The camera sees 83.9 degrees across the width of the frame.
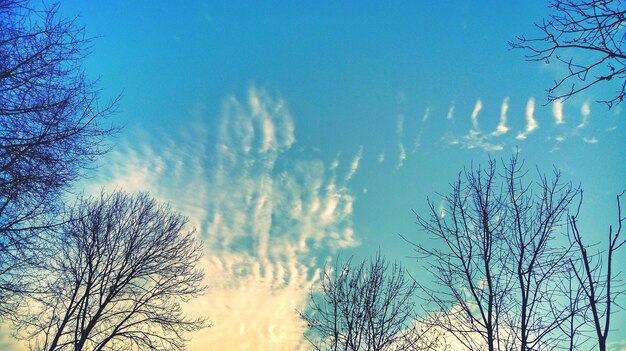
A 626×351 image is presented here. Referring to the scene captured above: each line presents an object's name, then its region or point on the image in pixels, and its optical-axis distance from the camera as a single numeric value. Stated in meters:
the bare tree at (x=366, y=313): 9.27
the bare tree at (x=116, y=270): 12.90
